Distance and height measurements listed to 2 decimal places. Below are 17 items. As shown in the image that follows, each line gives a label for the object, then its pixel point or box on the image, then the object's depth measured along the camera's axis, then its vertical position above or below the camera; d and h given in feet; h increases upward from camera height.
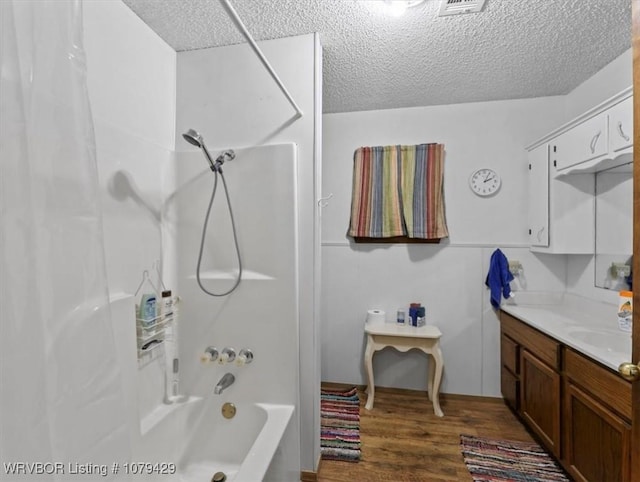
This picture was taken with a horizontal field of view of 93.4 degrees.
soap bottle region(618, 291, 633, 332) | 5.47 -1.32
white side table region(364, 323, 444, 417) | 7.70 -2.78
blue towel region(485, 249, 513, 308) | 8.05 -1.05
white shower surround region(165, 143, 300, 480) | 5.49 -0.73
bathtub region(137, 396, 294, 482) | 5.01 -3.49
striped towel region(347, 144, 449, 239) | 8.63 +1.34
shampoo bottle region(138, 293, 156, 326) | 4.98 -1.20
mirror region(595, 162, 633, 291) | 6.33 +0.25
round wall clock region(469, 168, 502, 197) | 8.46 +1.60
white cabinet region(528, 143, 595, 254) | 7.26 +0.69
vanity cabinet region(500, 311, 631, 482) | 4.27 -2.91
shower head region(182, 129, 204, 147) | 4.87 +1.63
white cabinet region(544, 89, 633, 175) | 5.32 +2.01
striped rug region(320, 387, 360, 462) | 6.33 -4.48
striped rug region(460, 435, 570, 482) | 5.68 -4.49
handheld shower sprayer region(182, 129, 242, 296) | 5.46 +0.64
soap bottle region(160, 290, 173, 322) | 5.47 -1.28
